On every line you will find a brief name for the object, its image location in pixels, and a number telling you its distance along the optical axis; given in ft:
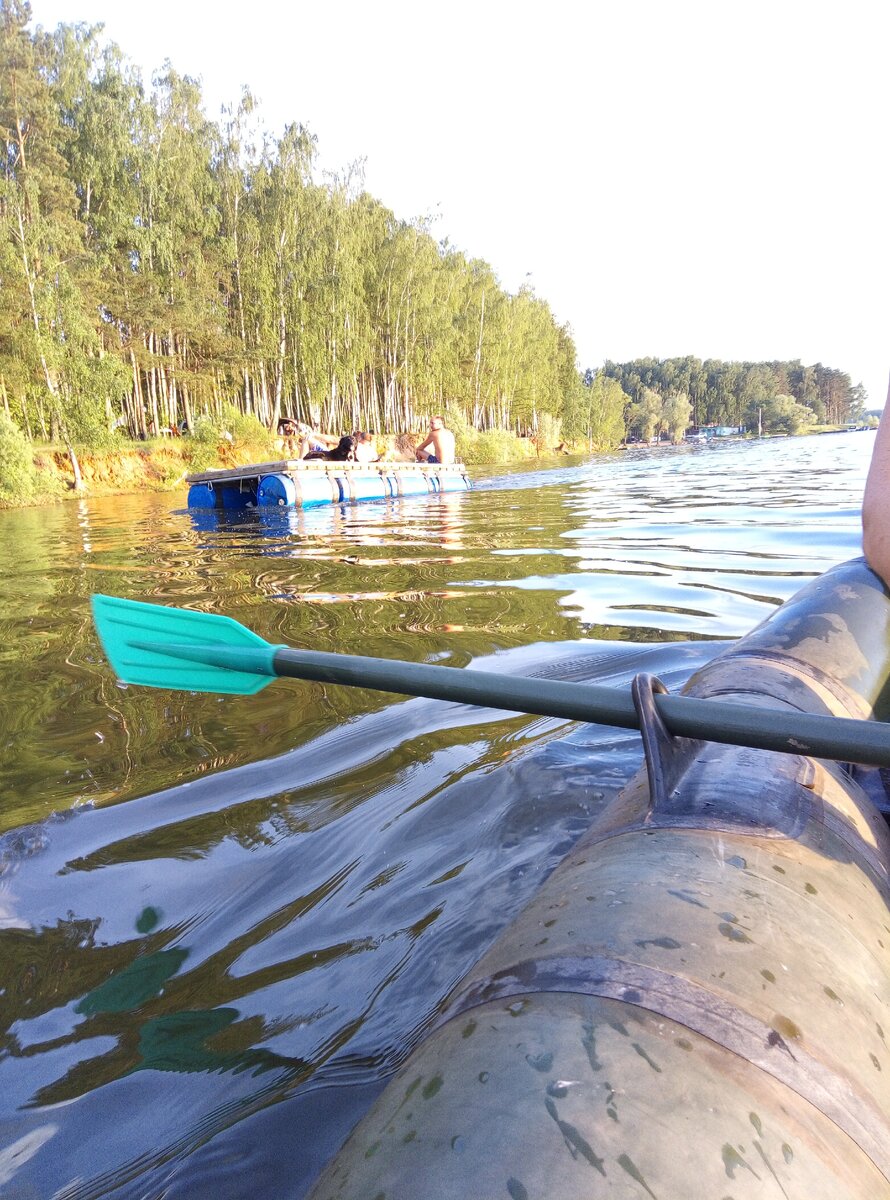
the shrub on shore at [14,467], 50.29
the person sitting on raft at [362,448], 45.68
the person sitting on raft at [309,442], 48.14
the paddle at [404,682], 3.12
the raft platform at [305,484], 35.91
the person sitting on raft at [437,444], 51.03
